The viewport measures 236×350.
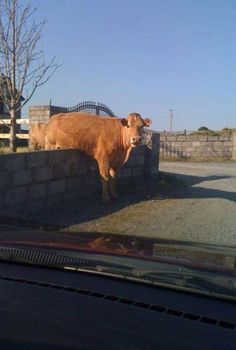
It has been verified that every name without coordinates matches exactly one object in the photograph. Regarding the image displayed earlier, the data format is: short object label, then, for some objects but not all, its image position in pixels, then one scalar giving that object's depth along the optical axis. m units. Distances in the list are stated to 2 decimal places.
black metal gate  18.38
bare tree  13.60
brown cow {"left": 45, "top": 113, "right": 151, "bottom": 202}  11.24
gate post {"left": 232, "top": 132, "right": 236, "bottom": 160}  26.81
